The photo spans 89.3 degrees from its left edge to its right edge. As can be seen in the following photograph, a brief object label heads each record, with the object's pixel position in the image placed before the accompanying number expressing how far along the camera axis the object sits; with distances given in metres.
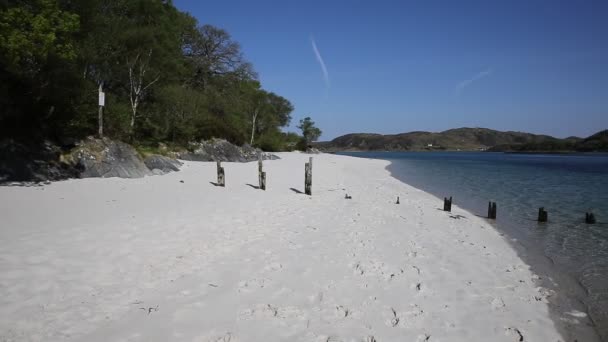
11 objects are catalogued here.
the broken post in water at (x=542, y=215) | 11.32
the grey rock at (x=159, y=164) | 17.47
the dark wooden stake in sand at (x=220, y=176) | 14.86
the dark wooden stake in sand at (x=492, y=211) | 11.66
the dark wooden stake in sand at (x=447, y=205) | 12.16
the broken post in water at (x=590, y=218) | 11.12
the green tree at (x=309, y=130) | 95.06
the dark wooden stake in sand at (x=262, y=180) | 14.58
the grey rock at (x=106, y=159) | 13.74
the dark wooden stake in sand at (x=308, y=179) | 14.05
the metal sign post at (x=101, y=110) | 14.38
